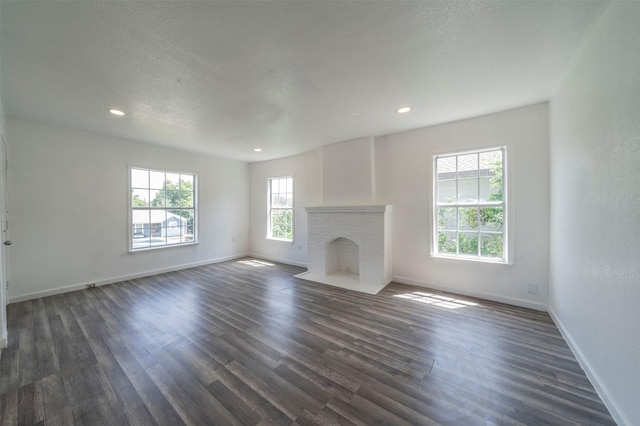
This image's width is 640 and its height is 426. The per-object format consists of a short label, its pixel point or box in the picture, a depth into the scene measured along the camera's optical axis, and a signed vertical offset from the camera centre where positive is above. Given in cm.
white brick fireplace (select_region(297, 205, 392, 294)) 393 -65
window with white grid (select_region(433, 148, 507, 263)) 327 +11
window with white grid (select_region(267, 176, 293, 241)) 575 +10
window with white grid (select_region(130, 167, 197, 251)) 449 +9
